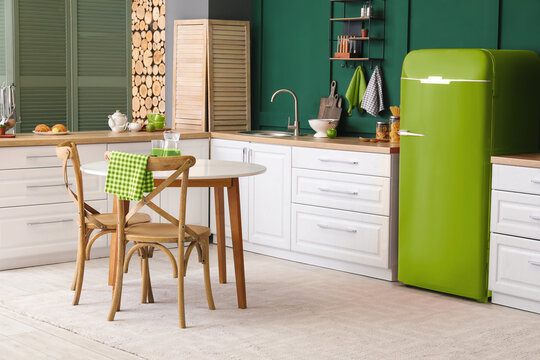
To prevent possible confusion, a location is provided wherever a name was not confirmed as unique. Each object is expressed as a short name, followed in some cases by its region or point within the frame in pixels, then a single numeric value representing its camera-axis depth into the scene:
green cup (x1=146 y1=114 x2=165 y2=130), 5.96
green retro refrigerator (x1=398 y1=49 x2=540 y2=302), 4.33
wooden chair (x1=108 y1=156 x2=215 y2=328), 3.82
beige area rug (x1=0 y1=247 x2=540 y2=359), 3.61
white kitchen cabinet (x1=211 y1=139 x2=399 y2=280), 4.89
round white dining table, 4.04
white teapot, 5.84
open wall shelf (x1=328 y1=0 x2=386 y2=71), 5.48
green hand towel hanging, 5.61
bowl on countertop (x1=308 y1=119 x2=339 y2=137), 5.63
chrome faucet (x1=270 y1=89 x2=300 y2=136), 5.85
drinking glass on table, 4.17
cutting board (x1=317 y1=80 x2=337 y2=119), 5.82
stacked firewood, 6.95
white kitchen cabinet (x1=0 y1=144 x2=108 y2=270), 5.05
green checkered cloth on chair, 3.81
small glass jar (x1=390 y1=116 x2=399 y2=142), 5.19
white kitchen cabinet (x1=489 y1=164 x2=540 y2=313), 4.18
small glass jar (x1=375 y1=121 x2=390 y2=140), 5.32
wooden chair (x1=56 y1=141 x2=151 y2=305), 4.21
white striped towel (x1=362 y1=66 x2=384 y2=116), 5.50
